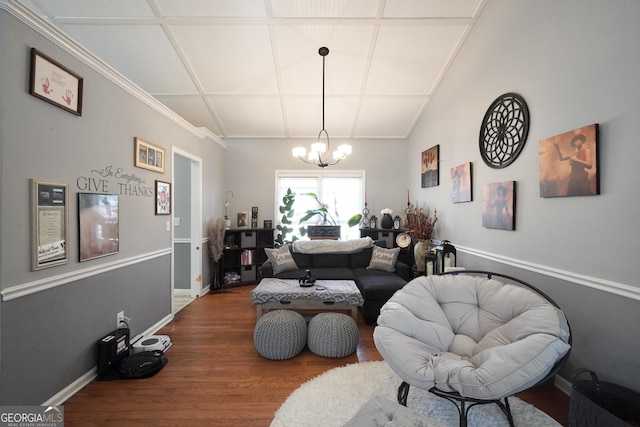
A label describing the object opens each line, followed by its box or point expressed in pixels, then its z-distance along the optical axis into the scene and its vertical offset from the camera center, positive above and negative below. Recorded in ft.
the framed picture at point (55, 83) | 5.63 +3.12
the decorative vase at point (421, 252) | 12.29 -1.89
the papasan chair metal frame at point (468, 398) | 4.56 -3.36
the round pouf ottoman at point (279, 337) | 8.01 -3.93
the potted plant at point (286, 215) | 17.40 -0.12
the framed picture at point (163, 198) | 10.38 +0.66
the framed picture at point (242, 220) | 17.41 -0.46
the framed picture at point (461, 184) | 10.64 +1.30
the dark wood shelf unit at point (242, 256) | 15.87 -2.74
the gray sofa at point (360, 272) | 10.60 -3.00
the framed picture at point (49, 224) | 5.66 -0.24
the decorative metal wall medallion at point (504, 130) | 8.00 +2.83
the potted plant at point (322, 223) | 17.08 -0.68
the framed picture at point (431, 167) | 13.51 +2.60
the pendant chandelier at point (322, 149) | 11.26 +3.02
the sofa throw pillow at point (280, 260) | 12.98 -2.41
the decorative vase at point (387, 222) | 16.55 -0.57
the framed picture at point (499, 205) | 8.27 +0.27
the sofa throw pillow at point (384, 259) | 13.17 -2.43
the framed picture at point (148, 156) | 9.12 +2.24
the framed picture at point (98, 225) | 6.92 -0.33
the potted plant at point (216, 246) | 14.66 -1.88
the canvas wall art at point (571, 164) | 5.83 +1.23
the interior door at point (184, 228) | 13.94 -0.84
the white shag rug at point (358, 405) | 5.65 -4.58
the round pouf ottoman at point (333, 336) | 8.10 -3.97
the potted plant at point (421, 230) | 12.44 -0.89
